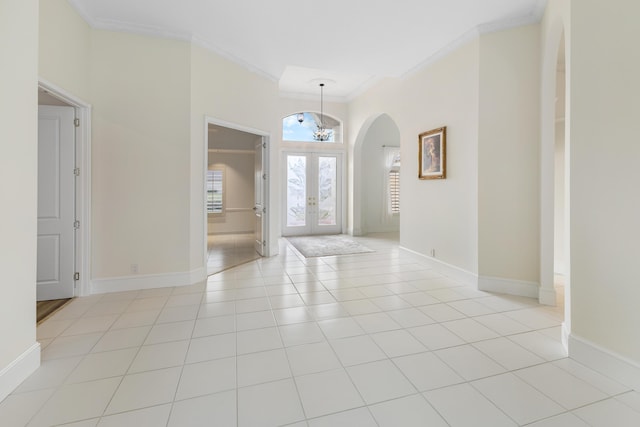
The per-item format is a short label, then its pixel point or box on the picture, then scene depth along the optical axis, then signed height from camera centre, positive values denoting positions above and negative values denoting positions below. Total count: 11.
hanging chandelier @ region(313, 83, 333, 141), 7.77 +2.20
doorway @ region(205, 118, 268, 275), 8.48 +0.75
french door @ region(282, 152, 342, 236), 8.27 +0.49
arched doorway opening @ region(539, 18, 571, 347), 3.27 +0.47
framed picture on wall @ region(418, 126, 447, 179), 4.48 +0.90
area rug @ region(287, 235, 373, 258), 6.15 -0.78
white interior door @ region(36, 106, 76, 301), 3.38 +0.12
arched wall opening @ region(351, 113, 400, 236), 8.77 +1.11
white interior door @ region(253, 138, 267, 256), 5.62 +0.32
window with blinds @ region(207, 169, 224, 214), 8.69 +0.57
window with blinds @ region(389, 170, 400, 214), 8.98 +0.61
